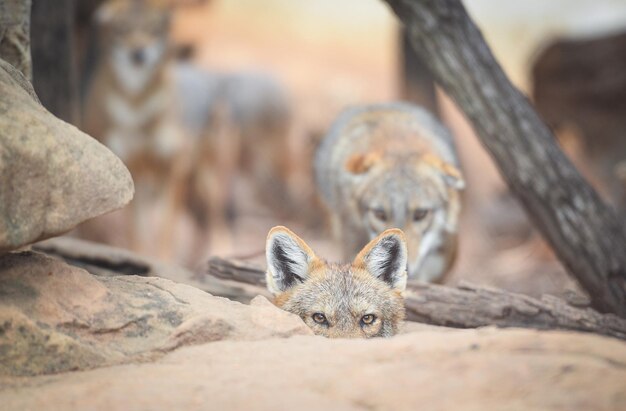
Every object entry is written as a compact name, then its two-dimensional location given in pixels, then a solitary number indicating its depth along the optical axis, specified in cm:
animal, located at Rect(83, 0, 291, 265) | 2172
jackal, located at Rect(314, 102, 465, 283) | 1338
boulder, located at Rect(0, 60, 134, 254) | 651
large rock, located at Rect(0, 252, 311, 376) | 654
